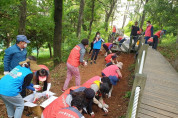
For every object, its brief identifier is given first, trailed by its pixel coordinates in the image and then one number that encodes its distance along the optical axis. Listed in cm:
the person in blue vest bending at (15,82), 253
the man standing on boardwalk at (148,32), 805
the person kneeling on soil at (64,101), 242
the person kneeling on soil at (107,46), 866
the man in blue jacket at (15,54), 329
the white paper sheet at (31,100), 329
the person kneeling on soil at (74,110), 206
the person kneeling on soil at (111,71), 458
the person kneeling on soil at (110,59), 628
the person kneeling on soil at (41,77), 325
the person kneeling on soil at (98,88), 345
